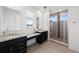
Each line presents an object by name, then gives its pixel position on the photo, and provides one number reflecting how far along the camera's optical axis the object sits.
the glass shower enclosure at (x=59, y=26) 2.77
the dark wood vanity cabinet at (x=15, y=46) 1.32
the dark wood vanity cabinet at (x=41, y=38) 3.03
